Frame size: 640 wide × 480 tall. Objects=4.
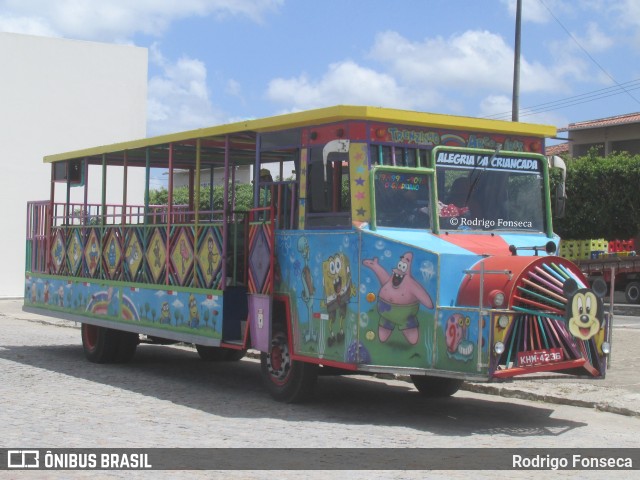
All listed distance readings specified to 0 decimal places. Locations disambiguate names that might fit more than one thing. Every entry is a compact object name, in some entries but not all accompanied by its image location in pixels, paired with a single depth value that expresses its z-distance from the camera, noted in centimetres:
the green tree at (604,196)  3394
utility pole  2367
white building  3509
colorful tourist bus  918
